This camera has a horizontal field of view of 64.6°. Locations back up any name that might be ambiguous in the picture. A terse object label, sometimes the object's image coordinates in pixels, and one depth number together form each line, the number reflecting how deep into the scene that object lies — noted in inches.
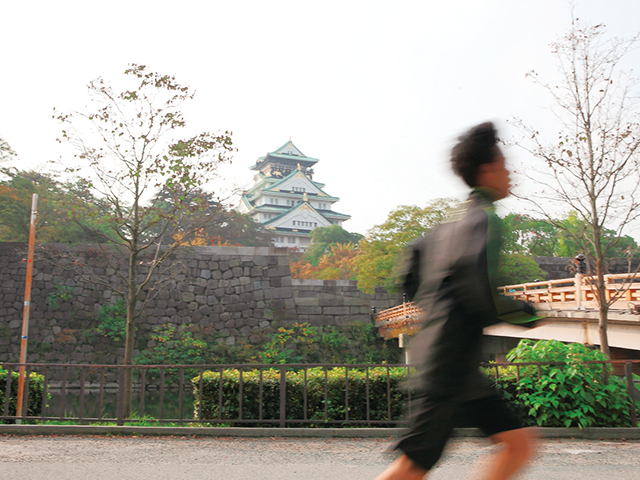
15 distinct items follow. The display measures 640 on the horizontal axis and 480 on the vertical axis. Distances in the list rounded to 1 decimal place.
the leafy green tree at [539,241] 971.9
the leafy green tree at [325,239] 1564.5
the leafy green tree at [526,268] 869.8
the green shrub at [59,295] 691.4
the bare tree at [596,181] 323.3
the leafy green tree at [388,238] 860.6
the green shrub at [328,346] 703.1
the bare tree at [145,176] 360.5
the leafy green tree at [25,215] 743.1
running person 63.7
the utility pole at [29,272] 428.7
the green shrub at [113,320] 682.2
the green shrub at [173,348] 672.4
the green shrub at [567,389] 201.5
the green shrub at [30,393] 245.1
